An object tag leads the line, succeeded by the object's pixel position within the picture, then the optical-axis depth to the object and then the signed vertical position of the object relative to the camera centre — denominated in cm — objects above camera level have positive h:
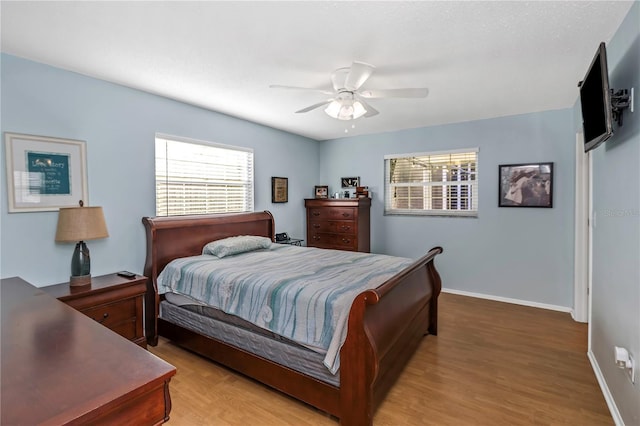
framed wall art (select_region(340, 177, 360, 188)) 538 +43
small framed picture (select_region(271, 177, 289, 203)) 477 +27
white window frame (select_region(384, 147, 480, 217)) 447 +24
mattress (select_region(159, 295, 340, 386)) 202 -98
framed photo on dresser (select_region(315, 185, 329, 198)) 557 +27
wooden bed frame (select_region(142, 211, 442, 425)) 180 -91
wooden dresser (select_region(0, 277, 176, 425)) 79 -49
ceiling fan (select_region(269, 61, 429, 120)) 227 +91
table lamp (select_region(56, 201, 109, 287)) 244 -17
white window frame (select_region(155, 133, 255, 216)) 340 +29
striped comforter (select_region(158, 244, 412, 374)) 197 -59
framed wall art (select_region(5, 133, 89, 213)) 238 +30
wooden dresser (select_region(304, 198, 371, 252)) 482 -27
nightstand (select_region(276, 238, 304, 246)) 482 -53
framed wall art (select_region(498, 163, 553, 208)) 390 +25
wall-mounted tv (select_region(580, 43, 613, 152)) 174 +63
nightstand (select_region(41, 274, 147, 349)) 235 -72
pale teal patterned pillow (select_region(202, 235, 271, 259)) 329 -41
